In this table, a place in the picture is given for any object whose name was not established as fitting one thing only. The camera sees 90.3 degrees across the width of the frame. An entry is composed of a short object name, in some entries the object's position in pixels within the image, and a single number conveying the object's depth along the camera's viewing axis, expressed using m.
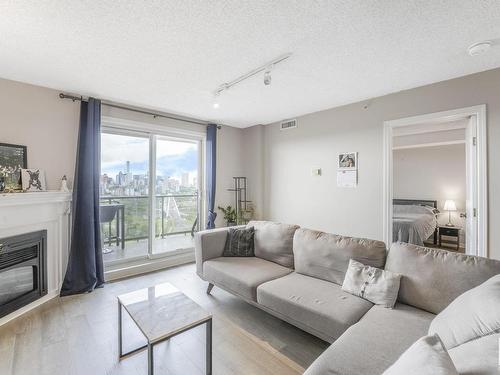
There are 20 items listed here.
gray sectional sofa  1.29
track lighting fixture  2.26
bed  4.20
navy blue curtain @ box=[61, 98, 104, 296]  3.01
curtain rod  3.04
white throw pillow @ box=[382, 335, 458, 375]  0.76
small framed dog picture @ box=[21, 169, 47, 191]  2.69
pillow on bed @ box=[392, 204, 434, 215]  4.99
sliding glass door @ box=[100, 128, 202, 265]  3.60
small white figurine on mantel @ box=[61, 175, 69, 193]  2.96
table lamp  4.92
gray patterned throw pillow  3.12
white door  2.58
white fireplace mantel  2.42
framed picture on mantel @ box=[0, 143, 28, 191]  2.57
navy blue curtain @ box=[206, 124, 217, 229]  4.36
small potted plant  4.61
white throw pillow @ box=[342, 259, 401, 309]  1.87
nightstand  4.69
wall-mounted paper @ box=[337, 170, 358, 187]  3.47
